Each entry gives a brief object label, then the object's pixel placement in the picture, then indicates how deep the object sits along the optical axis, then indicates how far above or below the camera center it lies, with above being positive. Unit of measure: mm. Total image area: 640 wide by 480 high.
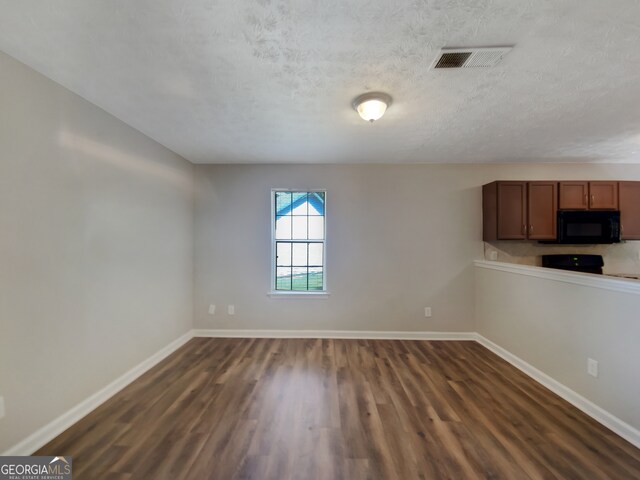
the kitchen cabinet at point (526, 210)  3422 +435
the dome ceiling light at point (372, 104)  1969 +1053
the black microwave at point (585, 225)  3354 +239
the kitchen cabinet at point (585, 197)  3418 +604
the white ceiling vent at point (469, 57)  1506 +1105
